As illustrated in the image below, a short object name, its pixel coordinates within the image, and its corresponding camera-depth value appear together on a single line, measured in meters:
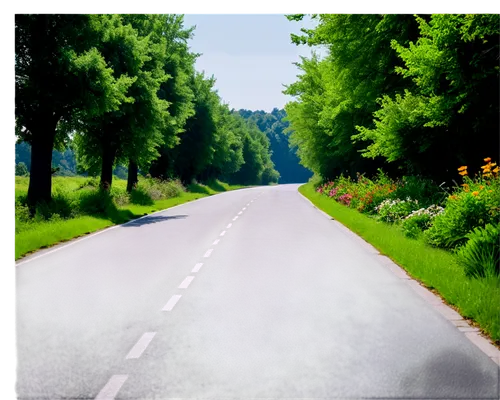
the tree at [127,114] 21.47
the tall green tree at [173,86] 32.09
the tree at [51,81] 16.11
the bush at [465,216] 9.34
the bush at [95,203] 19.27
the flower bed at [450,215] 7.57
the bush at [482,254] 7.24
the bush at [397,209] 14.91
